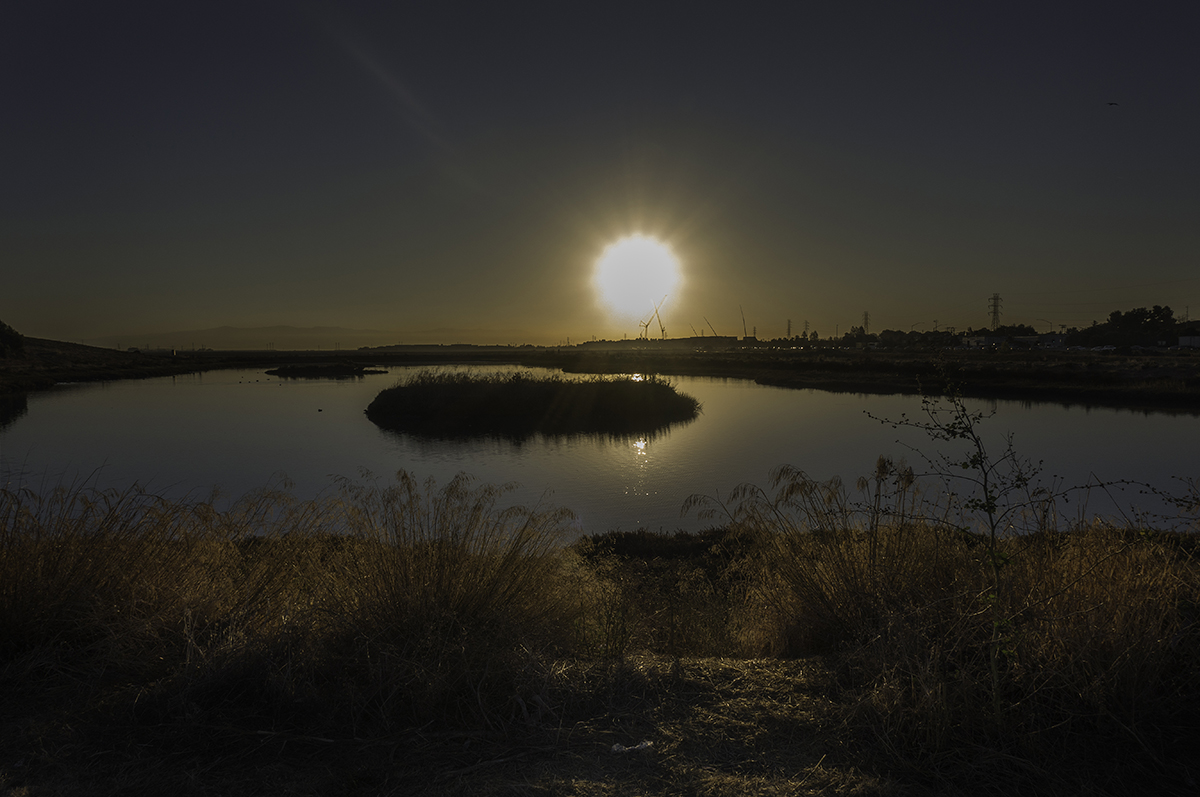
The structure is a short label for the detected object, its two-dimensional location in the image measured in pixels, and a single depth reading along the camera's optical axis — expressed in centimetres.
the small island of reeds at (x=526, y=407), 3375
